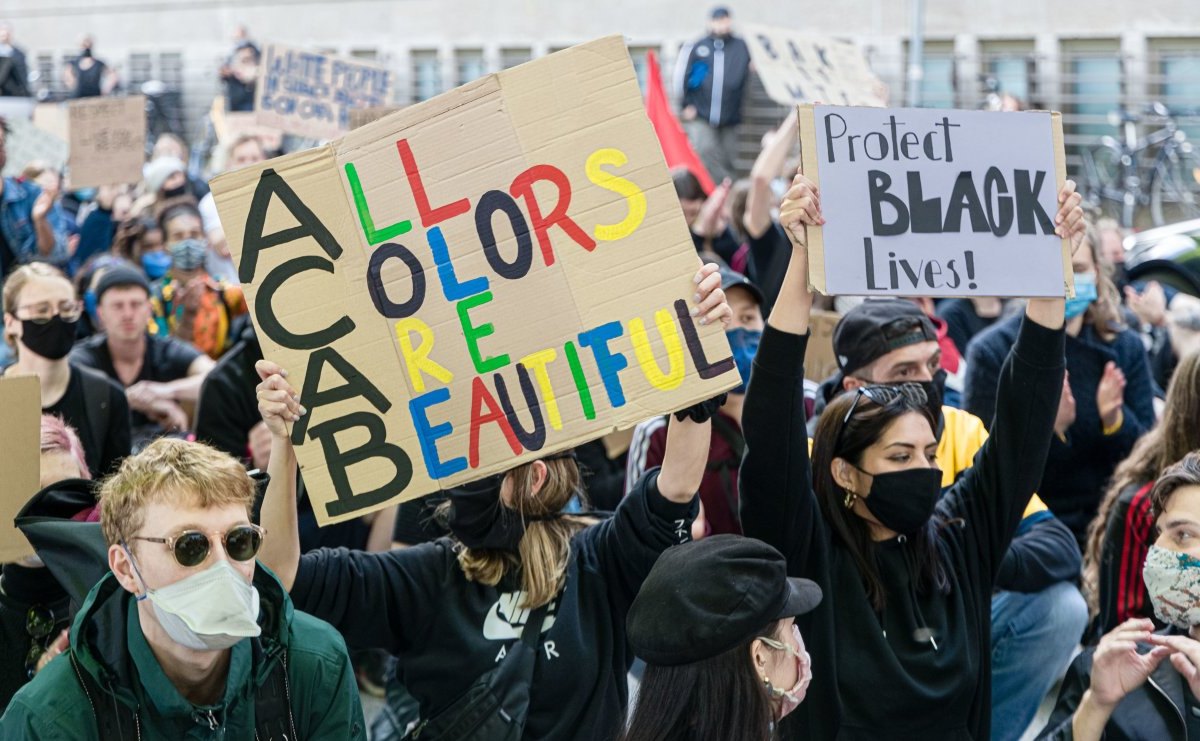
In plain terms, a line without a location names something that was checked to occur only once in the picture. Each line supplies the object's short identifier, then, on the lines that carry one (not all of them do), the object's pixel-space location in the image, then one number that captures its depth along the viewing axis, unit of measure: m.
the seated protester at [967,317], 6.91
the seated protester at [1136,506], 4.31
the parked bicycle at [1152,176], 14.91
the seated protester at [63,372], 5.46
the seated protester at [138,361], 6.29
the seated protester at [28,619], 3.78
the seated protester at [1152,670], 3.28
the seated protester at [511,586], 3.61
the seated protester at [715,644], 2.69
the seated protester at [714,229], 8.17
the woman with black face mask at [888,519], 3.63
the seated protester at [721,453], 4.97
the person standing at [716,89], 15.43
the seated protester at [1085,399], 5.74
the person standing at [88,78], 20.06
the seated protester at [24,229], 9.40
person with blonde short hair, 3.00
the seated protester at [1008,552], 4.63
